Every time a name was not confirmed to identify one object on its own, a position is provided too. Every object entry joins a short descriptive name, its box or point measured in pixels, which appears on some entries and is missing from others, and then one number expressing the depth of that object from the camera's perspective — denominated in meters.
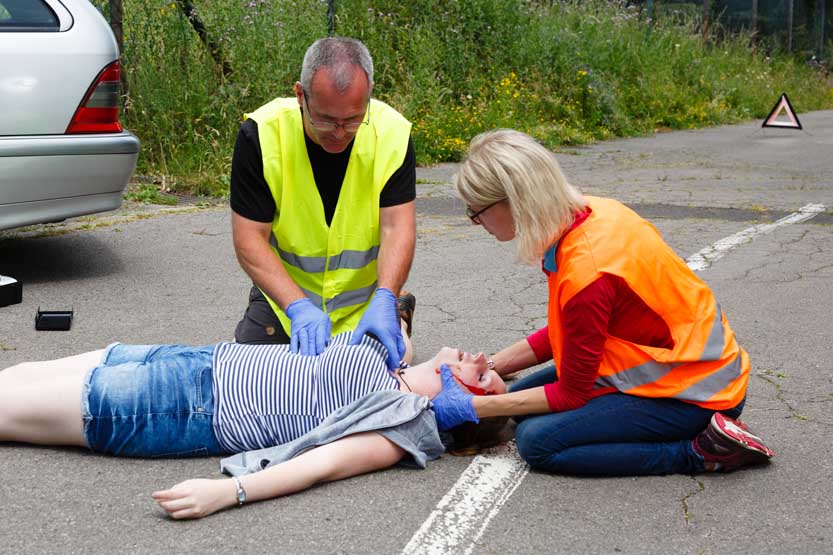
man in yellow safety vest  4.21
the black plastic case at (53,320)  5.17
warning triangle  16.13
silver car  5.73
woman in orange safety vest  3.29
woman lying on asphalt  3.42
